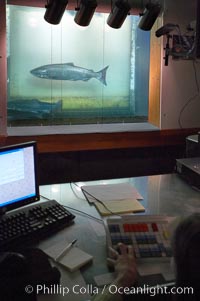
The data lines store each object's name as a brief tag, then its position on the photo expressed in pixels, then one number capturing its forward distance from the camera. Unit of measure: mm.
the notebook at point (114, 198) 1705
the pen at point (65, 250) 1264
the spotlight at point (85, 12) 2174
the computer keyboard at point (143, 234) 1271
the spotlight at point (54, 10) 2113
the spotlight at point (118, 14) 2250
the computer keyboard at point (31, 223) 1339
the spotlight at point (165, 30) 2705
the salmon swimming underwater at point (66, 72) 3361
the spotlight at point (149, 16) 2383
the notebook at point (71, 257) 1211
